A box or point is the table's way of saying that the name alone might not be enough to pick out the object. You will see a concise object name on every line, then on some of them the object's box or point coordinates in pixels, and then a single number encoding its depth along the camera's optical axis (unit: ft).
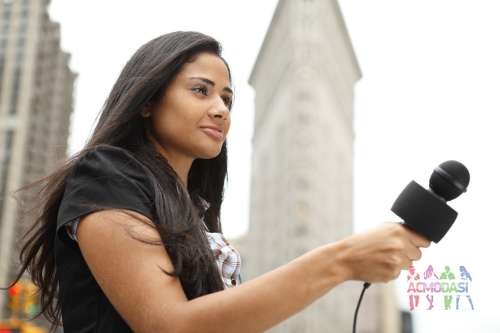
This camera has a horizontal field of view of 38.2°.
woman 4.97
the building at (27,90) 181.88
